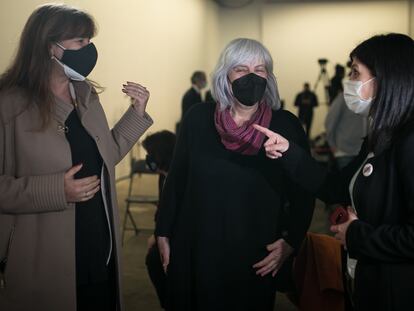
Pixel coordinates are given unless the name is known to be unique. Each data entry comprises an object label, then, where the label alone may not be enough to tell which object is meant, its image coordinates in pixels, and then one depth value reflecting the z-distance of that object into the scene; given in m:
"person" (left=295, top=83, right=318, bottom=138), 11.96
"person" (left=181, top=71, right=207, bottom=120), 8.49
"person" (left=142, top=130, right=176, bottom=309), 2.93
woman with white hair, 1.70
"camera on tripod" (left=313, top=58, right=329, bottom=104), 11.86
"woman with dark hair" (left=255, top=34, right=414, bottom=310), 1.27
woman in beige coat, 1.44
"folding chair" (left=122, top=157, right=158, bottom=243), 4.35
